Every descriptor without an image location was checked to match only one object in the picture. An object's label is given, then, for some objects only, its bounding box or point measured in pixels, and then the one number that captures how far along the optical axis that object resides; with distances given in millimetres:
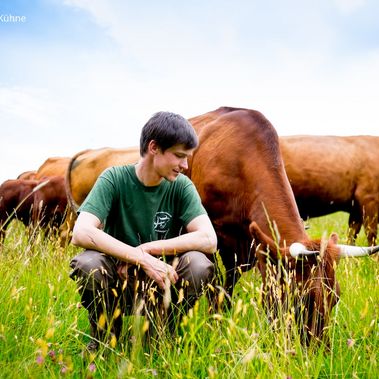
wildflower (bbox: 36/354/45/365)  2006
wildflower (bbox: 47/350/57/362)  2511
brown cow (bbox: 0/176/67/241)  9150
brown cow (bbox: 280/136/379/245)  9039
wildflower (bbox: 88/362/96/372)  2332
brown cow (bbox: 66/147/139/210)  9125
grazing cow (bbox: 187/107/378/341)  3520
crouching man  3221
